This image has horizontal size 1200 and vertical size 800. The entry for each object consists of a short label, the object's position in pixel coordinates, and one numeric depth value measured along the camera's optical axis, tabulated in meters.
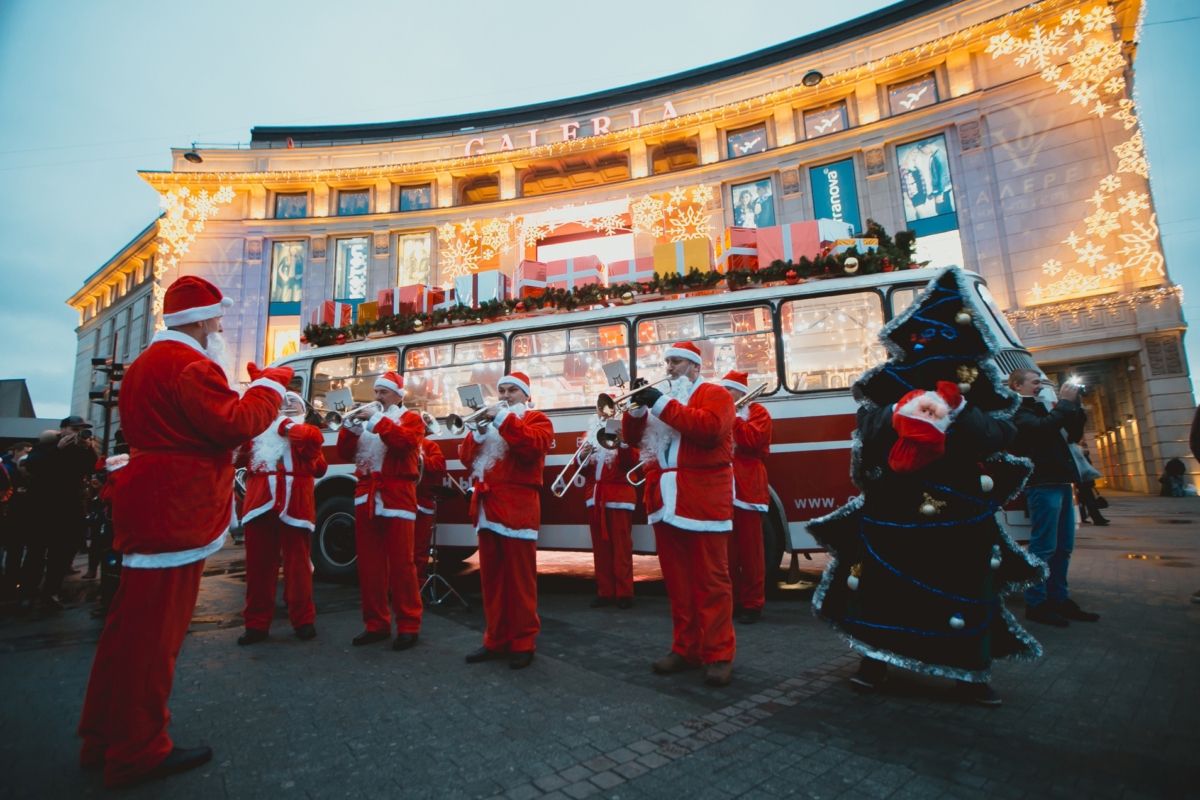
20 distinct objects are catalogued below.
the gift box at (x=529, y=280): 7.86
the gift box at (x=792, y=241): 7.13
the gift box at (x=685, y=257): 7.61
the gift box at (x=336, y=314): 8.77
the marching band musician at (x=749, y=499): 5.29
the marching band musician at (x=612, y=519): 6.00
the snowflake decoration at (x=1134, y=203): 15.84
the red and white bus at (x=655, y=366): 5.83
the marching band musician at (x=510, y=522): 4.08
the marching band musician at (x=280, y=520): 4.82
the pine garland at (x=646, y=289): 6.12
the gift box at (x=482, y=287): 8.38
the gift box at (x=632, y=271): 7.86
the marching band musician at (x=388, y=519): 4.57
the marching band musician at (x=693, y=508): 3.56
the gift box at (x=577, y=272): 8.37
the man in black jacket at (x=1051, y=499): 4.66
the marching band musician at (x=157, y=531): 2.52
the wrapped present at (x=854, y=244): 6.29
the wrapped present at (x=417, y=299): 8.47
